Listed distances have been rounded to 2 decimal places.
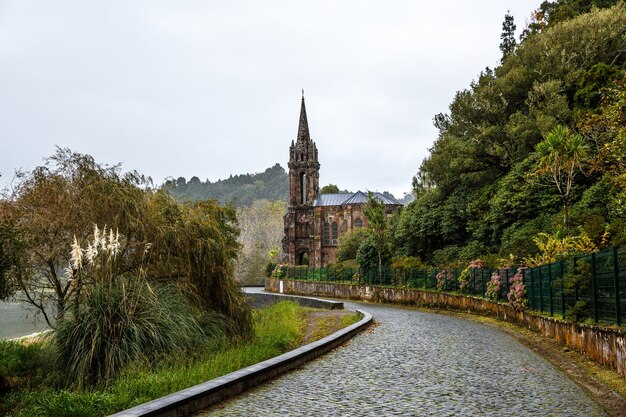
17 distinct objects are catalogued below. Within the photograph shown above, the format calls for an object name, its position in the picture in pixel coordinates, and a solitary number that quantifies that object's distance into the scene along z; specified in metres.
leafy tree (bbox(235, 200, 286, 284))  85.00
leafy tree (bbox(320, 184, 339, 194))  100.12
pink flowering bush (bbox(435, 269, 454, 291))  30.33
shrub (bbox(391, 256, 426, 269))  38.16
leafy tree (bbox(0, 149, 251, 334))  13.96
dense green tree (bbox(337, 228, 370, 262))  66.44
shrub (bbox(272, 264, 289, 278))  60.72
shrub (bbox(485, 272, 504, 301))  22.65
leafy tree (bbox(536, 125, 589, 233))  24.30
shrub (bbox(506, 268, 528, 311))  18.98
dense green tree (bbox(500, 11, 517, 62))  77.00
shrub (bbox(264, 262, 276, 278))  68.62
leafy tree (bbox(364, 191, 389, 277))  44.94
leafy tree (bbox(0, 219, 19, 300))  13.52
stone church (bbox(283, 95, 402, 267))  83.88
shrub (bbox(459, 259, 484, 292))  27.66
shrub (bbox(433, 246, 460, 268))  40.38
